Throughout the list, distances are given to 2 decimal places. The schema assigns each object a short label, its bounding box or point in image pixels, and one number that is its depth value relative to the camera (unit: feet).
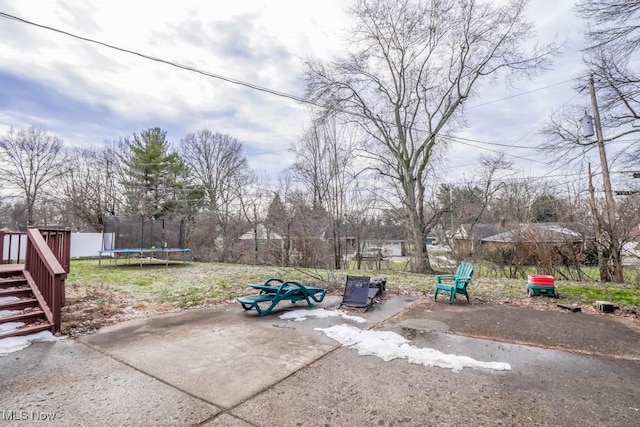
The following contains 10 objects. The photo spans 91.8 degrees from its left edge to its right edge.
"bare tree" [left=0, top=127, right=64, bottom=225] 67.36
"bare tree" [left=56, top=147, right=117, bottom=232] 57.36
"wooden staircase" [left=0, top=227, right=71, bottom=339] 12.12
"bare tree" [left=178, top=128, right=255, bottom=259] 73.20
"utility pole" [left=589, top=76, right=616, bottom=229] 26.30
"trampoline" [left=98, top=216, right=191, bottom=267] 36.96
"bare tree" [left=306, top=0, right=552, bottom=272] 36.37
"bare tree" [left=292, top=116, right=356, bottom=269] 41.24
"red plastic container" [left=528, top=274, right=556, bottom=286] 18.79
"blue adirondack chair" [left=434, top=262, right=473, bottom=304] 17.92
